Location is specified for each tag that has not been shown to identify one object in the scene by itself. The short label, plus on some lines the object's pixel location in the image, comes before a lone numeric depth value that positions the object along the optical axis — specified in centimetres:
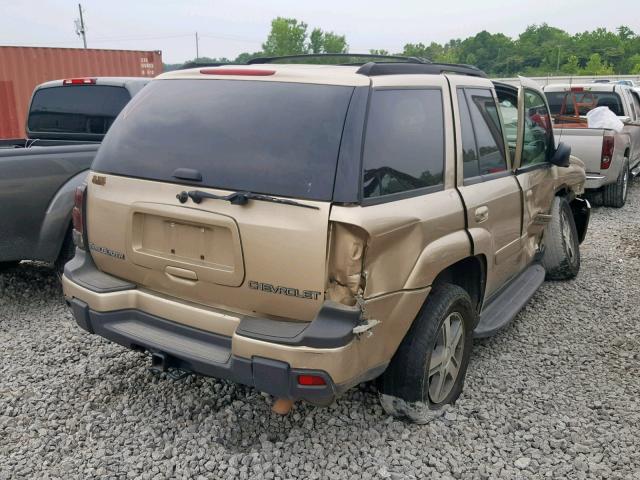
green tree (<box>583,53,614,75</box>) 7681
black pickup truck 435
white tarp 914
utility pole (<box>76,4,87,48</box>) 5162
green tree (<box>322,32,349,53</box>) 9594
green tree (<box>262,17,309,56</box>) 8431
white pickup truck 855
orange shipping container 1429
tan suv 248
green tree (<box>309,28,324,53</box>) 9506
